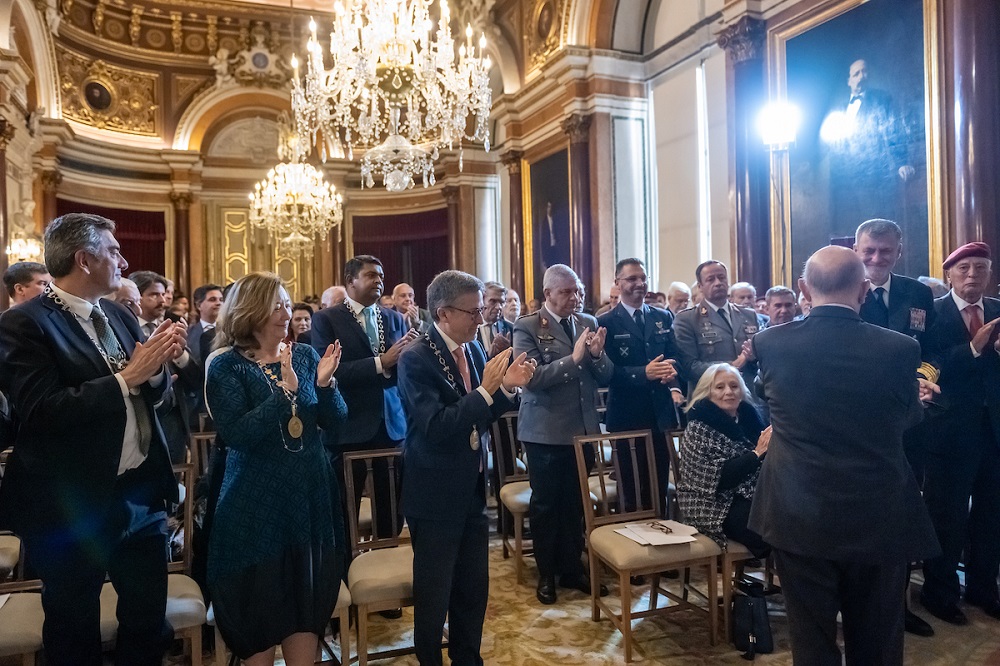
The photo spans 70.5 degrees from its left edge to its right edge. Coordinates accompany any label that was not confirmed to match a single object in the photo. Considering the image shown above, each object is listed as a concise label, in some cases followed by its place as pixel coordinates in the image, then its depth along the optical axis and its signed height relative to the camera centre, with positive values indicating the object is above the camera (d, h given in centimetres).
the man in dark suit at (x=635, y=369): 383 -18
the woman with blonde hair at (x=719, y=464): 302 -56
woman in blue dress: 207 -44
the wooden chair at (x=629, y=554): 289 -92
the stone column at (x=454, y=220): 1184 +203
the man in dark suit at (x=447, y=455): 238 -40
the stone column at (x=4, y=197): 806 +180
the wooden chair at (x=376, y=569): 259 -86
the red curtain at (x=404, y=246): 1341 +186
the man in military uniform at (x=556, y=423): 354 -43
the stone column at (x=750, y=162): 611 +148
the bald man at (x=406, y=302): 541 +32
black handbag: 289 -121
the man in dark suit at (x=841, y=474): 203 -42
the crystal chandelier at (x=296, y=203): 932 +190
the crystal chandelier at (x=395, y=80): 547 +214
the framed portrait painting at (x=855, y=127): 487 +151
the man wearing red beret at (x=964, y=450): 318 -56
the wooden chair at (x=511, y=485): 381 -83
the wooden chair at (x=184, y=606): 229 -86
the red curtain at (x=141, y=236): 1229 +201
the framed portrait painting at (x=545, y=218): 874 +155
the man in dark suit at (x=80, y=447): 201 -28
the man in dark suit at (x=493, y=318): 557 +18
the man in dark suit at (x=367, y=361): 348 -9
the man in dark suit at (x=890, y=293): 309 +15
